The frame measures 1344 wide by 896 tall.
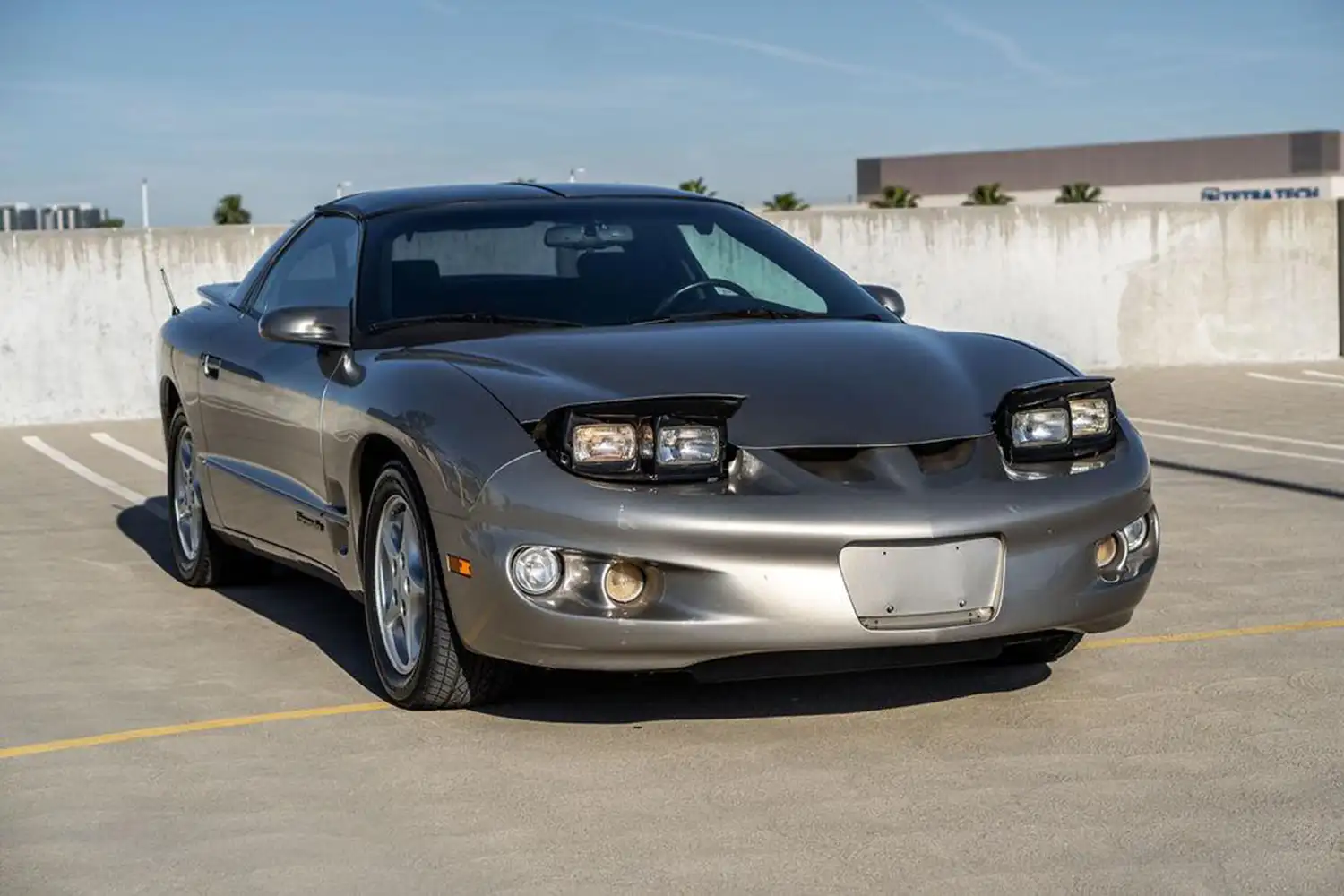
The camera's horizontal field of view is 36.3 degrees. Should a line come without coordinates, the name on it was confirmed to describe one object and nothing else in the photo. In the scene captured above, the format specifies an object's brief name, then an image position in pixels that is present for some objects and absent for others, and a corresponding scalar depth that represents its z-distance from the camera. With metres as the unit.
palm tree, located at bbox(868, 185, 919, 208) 74.86
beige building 116.88
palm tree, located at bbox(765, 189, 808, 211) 77.00
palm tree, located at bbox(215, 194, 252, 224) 104.00
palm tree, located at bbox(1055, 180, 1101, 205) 77.34
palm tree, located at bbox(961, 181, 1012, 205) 69.96
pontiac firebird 4.81
